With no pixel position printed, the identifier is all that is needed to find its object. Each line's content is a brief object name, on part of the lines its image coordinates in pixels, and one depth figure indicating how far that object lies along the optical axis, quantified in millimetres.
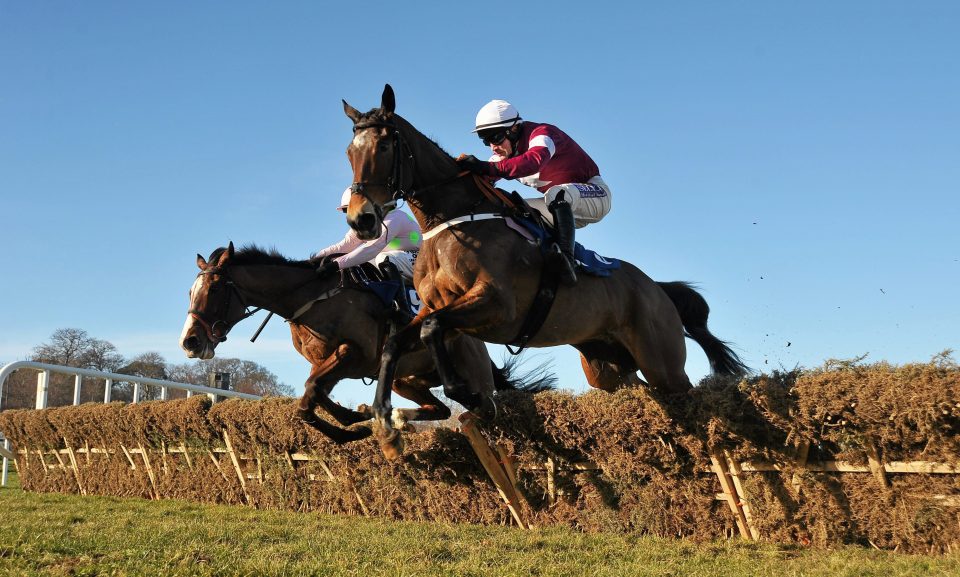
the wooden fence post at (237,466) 8914
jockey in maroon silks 5621
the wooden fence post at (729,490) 5410
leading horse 5105
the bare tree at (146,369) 36719
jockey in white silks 7656
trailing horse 7195
